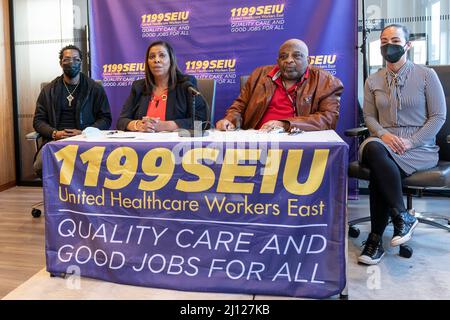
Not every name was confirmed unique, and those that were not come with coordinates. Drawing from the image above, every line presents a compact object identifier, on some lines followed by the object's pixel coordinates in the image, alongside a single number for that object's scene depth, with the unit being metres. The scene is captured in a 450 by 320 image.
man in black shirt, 2.97
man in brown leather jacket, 2.44
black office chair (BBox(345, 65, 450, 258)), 2.24
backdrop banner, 3.17
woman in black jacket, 2.60
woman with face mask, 2.18
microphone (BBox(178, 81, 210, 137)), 1.99
